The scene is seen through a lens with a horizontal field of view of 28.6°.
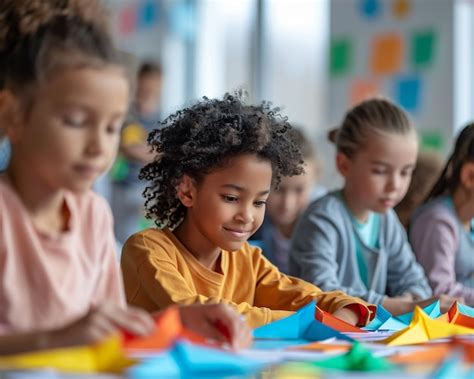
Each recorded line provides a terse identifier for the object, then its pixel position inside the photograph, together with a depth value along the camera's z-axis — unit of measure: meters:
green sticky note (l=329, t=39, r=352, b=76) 5.07
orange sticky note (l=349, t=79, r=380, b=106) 4.93
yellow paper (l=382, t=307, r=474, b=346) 1.34
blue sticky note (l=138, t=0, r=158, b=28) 6.63
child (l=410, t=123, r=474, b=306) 2.47
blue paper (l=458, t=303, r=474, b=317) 1.72
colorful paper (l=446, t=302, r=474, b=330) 1.60
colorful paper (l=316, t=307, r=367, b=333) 1.52
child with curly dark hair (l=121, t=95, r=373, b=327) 1.72
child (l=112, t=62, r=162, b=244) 4.55
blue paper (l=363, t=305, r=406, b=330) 1.60
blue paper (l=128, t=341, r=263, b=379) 1.00
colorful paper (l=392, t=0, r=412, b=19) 4.80
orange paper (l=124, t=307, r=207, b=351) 1.12
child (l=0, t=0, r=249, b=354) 1.14
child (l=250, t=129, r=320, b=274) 2.95
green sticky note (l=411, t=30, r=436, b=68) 4.67
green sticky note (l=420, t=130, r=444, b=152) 4.65
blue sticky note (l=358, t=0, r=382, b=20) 4.93
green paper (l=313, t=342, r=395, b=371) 1.08
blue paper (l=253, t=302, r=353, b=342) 1.38
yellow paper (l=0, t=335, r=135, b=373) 0.99
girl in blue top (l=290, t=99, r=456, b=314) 2.25
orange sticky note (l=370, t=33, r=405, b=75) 4.84
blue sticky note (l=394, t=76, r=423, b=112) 4.73
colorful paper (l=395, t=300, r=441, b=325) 1.69
